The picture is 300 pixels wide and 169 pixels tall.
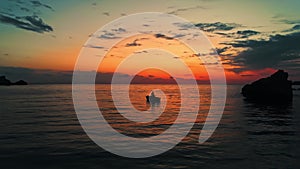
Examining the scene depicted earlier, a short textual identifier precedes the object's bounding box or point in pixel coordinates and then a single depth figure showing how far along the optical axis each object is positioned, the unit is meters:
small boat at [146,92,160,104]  70.00
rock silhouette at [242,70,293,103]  85.90
